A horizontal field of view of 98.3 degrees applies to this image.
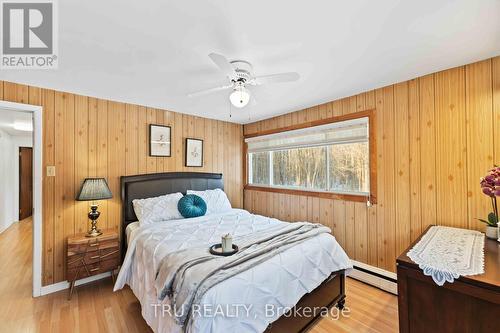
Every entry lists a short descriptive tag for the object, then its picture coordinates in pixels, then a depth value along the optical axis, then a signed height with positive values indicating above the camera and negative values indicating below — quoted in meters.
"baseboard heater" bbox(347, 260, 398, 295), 2.46 -1.33
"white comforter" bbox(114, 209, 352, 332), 1.34 -0.85
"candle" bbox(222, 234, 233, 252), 1.75 -0.62
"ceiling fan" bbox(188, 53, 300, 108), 1.82 +0.77
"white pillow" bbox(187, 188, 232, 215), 3.32 -0.52
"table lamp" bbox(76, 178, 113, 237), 2.53 -0.29
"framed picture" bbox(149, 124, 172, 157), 3.35 +0.44
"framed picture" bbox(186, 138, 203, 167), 3.75 +0.28
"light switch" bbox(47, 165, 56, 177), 2.54 -0.01
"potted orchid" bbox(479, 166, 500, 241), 1.64 -0.20
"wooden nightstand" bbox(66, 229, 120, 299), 2.40 -1.01
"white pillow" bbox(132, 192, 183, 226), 2.74 -0.54
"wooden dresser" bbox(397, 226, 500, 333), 1.12 -0.78
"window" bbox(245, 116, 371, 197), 2.87 +0.13
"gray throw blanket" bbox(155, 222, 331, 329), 1.33 -0.70
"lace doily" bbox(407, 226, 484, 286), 1.22 -0.59
